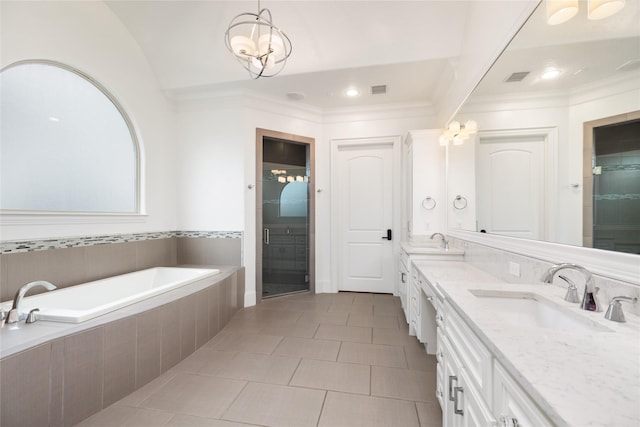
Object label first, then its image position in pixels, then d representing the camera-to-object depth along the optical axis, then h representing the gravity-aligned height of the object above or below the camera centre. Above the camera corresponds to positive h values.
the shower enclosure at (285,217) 3.95 -0.04
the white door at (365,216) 4.17 -0.03
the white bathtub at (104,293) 1.71 -0.68
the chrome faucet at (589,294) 1.01 -0.30
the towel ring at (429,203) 3.39 +0.13
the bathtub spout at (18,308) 1.58 -0.56
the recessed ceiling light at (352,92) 3.55 +1.64
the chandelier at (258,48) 2.06 +1.30
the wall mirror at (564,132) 0.99 +0.41
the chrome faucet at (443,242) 2.98 -0.32
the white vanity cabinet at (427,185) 3.36 +0.36
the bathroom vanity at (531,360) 0.55 -0.38
